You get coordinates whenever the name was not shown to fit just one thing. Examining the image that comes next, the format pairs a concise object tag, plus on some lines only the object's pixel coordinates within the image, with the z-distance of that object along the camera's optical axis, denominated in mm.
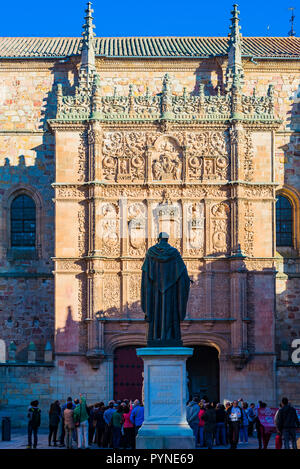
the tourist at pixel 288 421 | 26484
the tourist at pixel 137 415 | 31906
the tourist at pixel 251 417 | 36719
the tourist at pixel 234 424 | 32600
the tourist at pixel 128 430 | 32094
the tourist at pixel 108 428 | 33125
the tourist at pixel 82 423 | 31797
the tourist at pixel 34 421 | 32656
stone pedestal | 24266
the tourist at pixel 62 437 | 33469
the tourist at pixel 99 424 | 33625
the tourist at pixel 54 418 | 34084
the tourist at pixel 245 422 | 35188
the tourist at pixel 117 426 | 32094
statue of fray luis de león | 25219
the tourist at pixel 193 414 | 32906
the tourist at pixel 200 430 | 33625
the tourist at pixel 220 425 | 34344
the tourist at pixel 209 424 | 32344
